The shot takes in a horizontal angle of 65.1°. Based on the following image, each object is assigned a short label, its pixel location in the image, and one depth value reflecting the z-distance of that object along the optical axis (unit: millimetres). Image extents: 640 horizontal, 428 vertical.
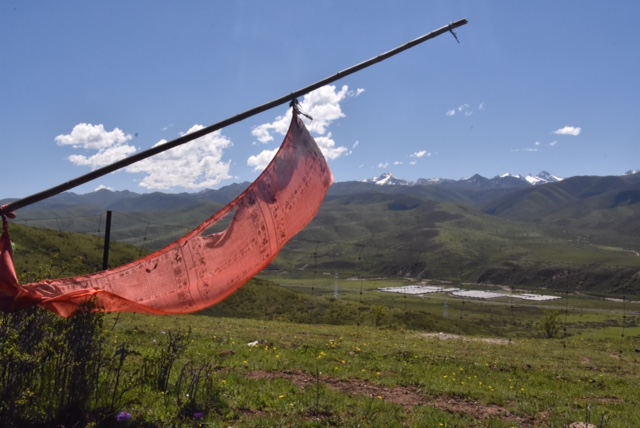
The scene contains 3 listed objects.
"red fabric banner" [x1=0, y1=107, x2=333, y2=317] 5371
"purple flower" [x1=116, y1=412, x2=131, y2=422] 6715
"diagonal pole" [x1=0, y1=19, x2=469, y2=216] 5516
